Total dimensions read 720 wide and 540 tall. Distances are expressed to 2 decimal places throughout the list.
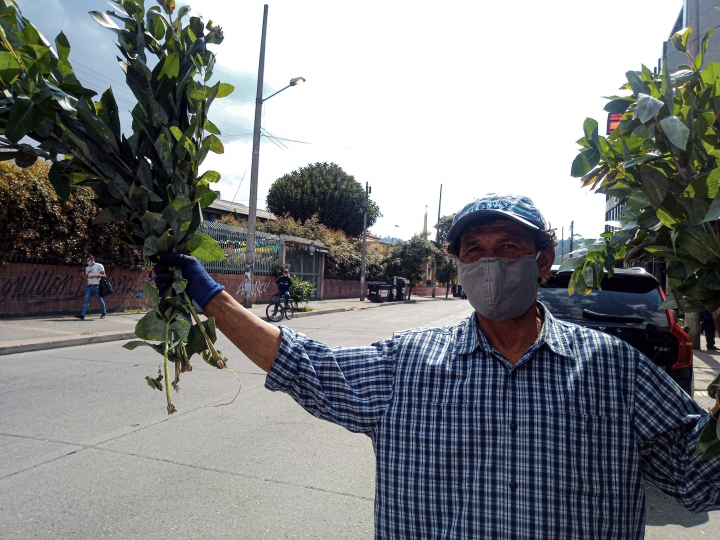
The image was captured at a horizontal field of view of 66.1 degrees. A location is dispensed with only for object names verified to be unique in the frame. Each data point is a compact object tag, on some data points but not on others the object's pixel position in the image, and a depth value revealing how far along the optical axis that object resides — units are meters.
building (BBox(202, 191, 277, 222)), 35.75
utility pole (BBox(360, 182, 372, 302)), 31.53
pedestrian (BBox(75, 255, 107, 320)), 13.88
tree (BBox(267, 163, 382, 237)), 43.66
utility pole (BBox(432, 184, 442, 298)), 45.18
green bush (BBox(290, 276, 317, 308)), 19.84
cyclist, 17.56
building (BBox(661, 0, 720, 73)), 9.27
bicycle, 17.50
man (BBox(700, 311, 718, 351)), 11.99
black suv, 4.57
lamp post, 18.56
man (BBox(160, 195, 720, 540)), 1.43
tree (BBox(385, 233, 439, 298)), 37.66
